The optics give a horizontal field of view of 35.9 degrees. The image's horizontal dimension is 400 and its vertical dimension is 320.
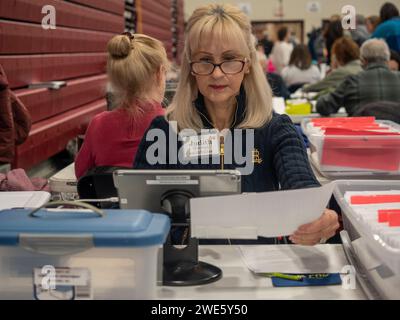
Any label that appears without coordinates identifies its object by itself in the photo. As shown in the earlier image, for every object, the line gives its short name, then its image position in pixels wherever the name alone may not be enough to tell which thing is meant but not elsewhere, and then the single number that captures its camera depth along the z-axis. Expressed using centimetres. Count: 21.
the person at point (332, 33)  635
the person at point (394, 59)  589
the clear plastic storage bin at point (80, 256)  117
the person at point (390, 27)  573
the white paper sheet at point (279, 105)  478
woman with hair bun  291
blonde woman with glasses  196
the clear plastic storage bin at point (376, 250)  129
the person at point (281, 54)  1068
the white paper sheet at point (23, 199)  162
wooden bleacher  338
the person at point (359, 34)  650
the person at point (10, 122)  274
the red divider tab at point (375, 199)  170
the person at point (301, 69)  859
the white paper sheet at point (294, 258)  166
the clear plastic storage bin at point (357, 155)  266
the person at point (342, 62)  569
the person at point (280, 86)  735
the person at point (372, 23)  692
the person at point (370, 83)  470
